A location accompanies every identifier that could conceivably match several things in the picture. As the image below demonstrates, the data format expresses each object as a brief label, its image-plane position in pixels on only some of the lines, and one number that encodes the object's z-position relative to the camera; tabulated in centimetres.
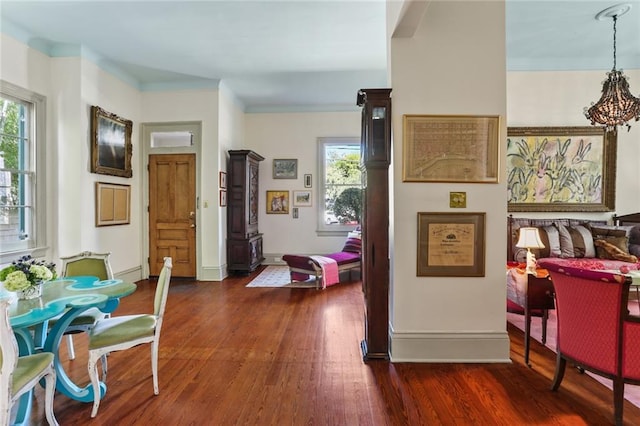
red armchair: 189
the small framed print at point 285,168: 714
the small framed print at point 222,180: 573
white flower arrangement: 199
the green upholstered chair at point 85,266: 288
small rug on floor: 533
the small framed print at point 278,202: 715
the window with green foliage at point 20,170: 387
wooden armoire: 605
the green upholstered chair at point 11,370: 149
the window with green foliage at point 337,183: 709
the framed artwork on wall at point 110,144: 461
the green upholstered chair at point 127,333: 204
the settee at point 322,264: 524
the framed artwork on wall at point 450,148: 275
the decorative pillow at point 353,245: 594
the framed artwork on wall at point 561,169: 522
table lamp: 342
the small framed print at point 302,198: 714
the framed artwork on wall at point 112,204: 475
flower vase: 209
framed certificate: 275
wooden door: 574
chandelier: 386
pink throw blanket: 525
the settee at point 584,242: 437
